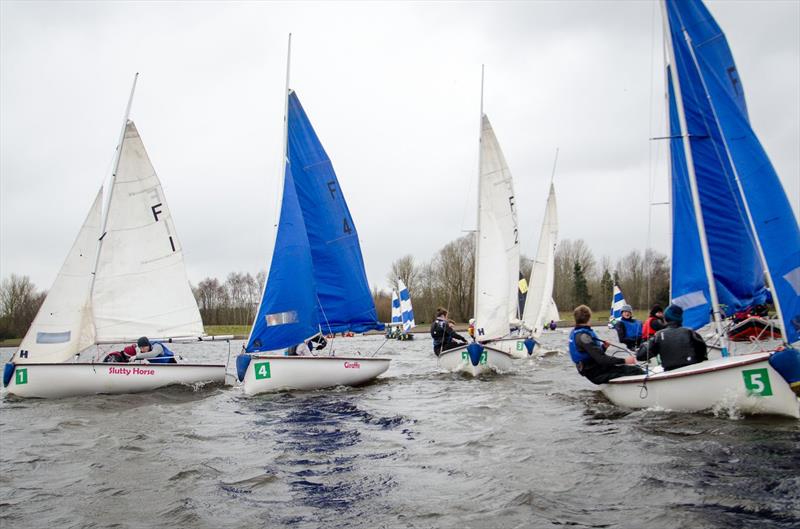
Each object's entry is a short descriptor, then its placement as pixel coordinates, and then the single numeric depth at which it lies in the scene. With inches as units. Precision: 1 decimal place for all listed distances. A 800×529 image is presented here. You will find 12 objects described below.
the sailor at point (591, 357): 389.4
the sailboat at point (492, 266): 647.1
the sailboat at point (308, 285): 506.6
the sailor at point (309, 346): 548.1
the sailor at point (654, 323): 484.7
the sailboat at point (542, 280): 1079.0
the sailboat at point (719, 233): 298.8
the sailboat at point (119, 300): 510.0
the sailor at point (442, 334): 685.1
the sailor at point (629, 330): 544.4
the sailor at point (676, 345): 342.3
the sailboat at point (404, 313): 1819.6
